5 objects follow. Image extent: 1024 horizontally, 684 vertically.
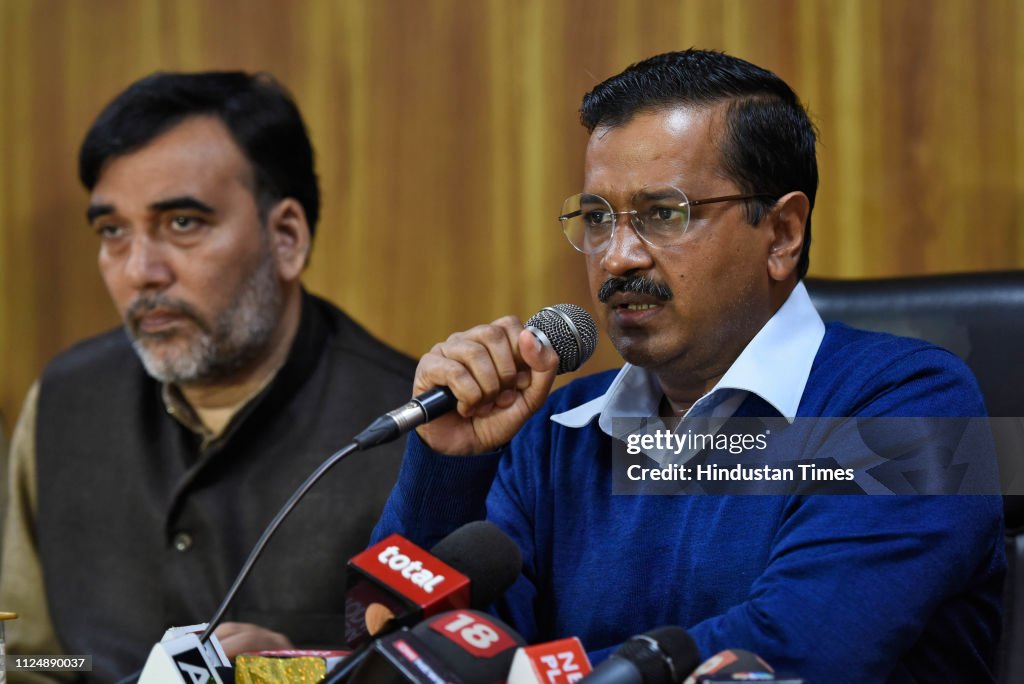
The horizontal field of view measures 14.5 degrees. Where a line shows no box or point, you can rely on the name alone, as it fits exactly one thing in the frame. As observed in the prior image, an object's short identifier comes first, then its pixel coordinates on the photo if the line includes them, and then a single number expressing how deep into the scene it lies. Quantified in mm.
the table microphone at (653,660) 2386
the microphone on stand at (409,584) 2436
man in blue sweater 2634
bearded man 3086
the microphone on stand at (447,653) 2395
